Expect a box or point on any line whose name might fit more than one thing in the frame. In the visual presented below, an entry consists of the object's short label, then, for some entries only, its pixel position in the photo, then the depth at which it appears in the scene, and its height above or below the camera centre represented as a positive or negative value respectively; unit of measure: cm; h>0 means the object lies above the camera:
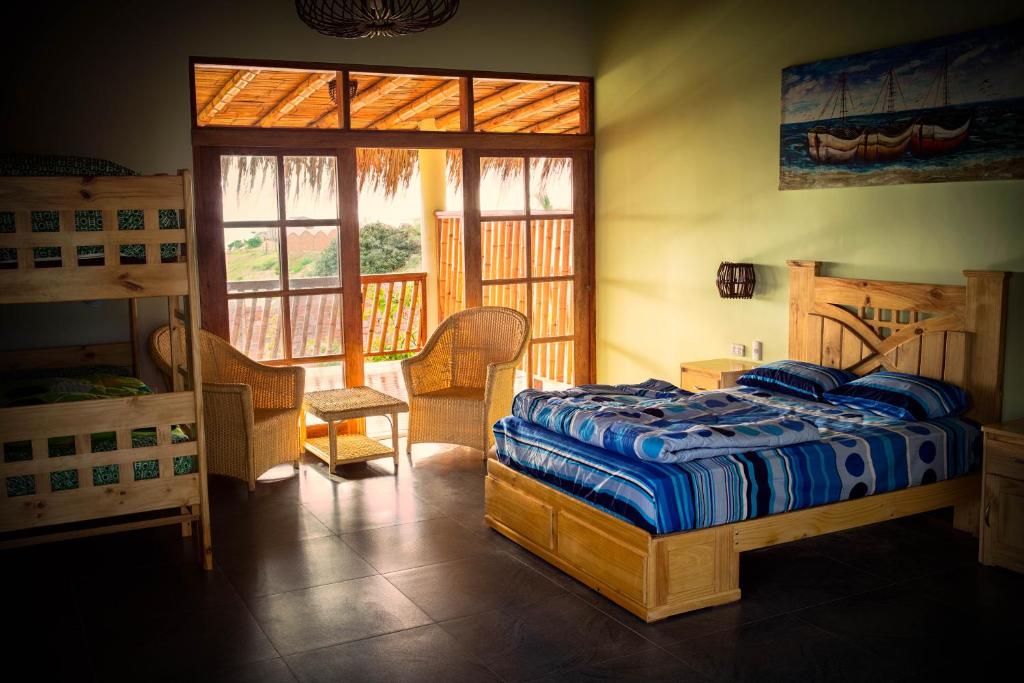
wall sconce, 572 -23
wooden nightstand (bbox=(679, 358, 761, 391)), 555 -76
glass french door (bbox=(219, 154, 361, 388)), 603 -8
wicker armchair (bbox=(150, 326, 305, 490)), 525 -92
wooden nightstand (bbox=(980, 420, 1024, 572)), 396 -106
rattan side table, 559 -97
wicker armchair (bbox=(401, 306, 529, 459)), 594 -84
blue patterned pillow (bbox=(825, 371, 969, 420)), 438 -72
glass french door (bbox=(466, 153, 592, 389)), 689 -6
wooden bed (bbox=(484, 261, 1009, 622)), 362 -108
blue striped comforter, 361 -91
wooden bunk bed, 380 -31
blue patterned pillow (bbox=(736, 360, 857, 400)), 486 -70
